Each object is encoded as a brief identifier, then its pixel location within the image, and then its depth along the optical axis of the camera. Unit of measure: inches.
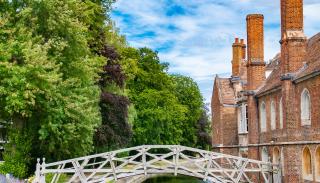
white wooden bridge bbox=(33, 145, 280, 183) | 768.3
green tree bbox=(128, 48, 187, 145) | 1956.2
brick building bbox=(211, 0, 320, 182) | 820.6
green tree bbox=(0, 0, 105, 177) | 784.9
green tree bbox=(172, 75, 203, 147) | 2464.3
